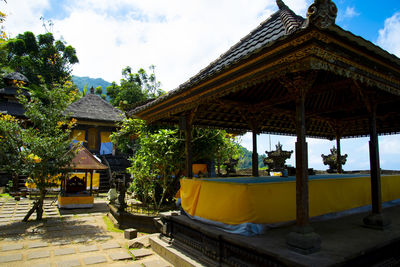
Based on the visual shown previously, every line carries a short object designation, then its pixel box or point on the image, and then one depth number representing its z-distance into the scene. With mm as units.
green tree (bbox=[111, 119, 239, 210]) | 9297
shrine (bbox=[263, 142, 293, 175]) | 10953
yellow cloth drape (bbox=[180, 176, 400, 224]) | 4547
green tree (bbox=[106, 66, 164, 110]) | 34969
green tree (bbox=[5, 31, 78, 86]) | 35281
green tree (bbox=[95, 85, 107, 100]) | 49962
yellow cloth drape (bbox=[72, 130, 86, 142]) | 20516
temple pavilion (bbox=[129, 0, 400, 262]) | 3486
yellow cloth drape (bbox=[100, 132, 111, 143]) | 22078
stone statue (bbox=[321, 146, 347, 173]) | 12544
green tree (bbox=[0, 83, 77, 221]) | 8664
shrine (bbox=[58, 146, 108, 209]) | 12062
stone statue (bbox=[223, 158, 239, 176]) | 13809
